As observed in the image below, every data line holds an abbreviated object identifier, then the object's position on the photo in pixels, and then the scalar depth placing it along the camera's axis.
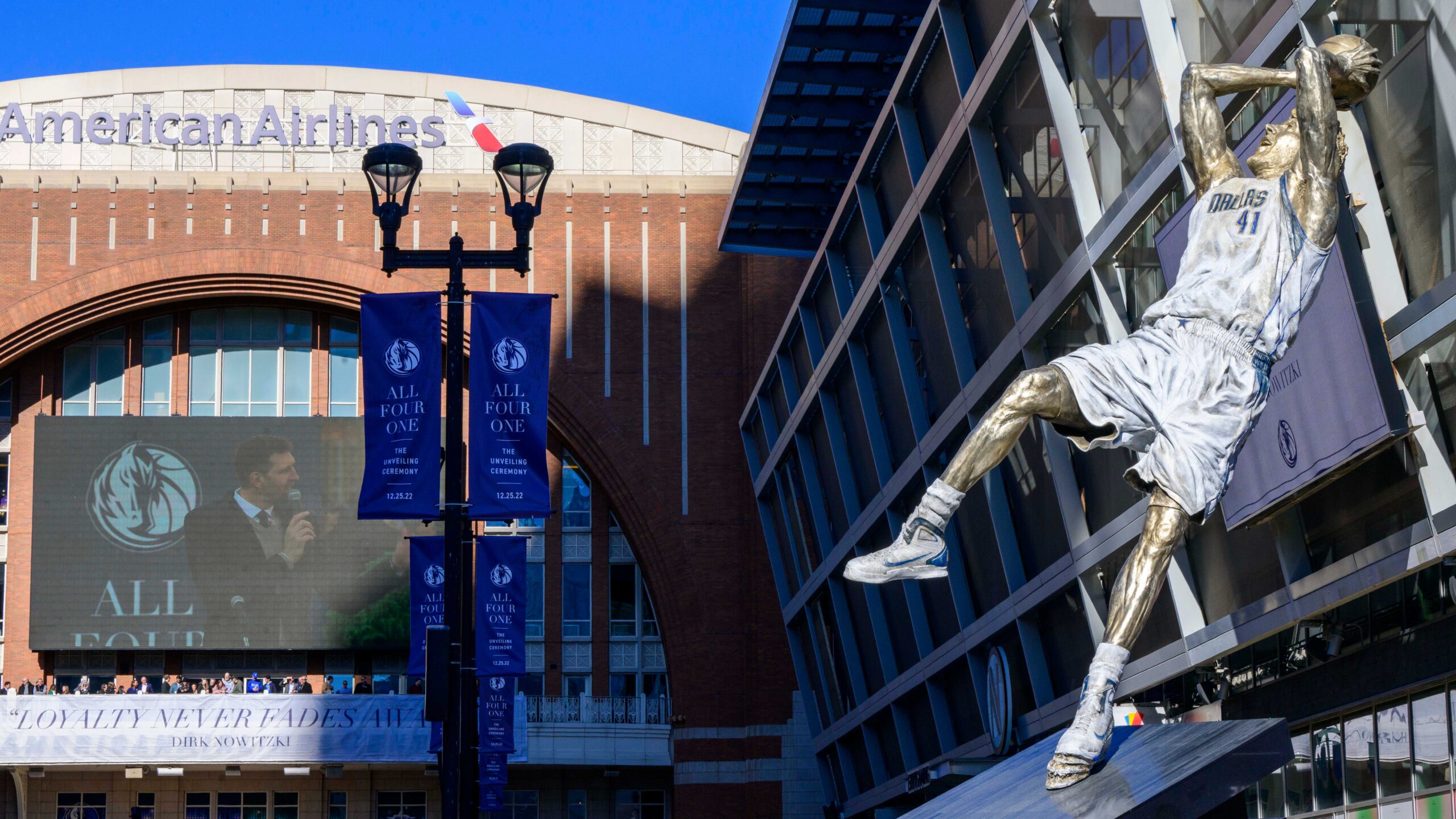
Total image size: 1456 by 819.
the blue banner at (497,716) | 32.22
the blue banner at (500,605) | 25.08
